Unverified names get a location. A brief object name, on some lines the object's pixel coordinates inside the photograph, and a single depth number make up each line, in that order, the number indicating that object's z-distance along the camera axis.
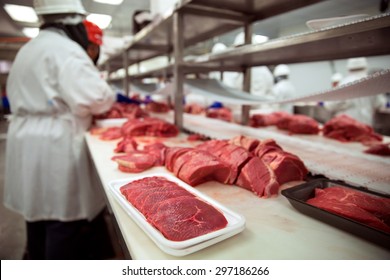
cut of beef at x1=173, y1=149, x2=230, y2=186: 1.20
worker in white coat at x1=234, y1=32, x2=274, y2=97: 4.89
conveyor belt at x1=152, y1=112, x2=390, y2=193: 1.25
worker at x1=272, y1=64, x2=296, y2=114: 5.53
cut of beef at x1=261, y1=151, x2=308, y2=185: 1.24
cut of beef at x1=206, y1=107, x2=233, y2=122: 3.33
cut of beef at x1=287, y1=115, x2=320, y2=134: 2.43
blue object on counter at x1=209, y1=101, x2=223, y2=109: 4.11
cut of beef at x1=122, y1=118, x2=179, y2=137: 2.23
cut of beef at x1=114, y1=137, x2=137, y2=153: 1.75
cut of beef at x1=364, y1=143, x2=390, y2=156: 1.77
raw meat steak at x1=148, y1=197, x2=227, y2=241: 0.75
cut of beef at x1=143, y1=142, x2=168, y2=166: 1.54
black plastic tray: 0.75
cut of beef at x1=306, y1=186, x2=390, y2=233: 0.82
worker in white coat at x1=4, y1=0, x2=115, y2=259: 1.92
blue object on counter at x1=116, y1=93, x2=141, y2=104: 3.74
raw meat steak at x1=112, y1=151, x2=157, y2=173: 1.37
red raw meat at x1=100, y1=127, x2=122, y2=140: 2.11
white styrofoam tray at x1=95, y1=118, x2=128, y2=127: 2.53
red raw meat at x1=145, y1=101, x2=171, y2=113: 4.02
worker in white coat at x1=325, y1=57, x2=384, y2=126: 4.62
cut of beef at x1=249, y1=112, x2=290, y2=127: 2.88
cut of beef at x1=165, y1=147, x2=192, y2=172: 1.40
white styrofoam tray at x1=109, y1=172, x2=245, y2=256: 0.69
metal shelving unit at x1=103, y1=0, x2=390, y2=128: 1.19
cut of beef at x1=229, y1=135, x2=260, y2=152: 1.51
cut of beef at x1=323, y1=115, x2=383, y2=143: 2.21
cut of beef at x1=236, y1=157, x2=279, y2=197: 1.12
